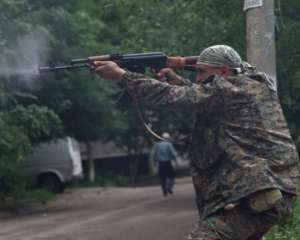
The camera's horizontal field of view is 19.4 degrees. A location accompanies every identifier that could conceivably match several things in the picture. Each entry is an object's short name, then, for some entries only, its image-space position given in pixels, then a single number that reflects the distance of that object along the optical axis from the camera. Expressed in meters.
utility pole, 8.91
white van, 28.34
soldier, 5.57
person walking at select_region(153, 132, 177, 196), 24.41
